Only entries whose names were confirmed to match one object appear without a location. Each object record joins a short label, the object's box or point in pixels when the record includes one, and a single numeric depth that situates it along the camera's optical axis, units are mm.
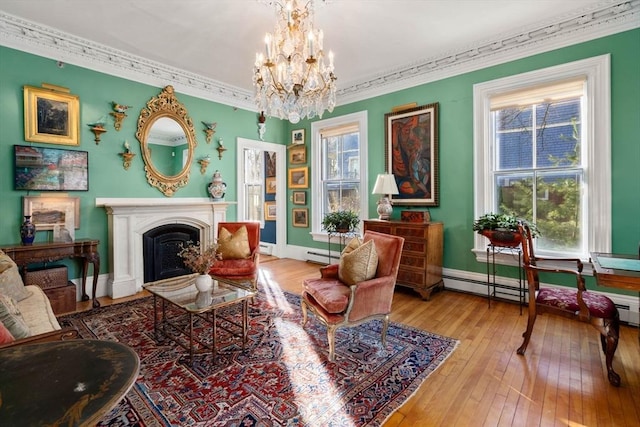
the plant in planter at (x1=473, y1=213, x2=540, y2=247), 3332
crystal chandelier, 2693
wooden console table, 3172
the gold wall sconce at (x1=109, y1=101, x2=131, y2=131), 4086
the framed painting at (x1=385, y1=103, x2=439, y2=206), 4344
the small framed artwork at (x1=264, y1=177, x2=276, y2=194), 7115
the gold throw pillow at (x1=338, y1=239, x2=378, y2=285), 2643
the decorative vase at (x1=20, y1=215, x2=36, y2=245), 3326
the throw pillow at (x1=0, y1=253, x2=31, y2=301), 2410
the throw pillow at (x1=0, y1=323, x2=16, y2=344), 1498
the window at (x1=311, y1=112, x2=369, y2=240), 5184
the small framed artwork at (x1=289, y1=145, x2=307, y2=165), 6023
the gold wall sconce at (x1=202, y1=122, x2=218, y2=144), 5086
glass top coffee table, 2463
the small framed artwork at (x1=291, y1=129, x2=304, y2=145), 6047
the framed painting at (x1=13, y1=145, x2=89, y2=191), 3453
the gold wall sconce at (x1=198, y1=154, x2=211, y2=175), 5039
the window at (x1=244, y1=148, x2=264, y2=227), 7379
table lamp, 4379
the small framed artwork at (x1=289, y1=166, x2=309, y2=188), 6004
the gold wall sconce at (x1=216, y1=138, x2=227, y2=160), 5258
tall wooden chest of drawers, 3887
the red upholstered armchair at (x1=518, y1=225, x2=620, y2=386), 2135
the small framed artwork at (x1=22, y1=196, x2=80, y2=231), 3523
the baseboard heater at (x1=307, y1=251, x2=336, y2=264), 5738
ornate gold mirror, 4422
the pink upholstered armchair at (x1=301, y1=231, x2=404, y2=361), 2443
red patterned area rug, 1823
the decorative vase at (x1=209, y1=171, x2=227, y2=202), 5098
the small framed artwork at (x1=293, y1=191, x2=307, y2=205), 6078
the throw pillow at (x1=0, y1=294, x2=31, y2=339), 1655
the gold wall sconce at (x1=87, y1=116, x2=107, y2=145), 3918
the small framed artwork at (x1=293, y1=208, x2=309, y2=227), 6078
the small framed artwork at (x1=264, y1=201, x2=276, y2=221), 7160
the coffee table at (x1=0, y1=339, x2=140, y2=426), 860
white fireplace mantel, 3979
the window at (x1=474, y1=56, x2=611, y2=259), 3186
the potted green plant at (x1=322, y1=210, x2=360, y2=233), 4973
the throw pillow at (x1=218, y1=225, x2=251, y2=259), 4008
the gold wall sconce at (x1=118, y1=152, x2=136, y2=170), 4219
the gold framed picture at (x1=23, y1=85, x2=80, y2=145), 3516
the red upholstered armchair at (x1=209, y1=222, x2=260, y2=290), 3732
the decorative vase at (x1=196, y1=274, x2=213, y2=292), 2635
